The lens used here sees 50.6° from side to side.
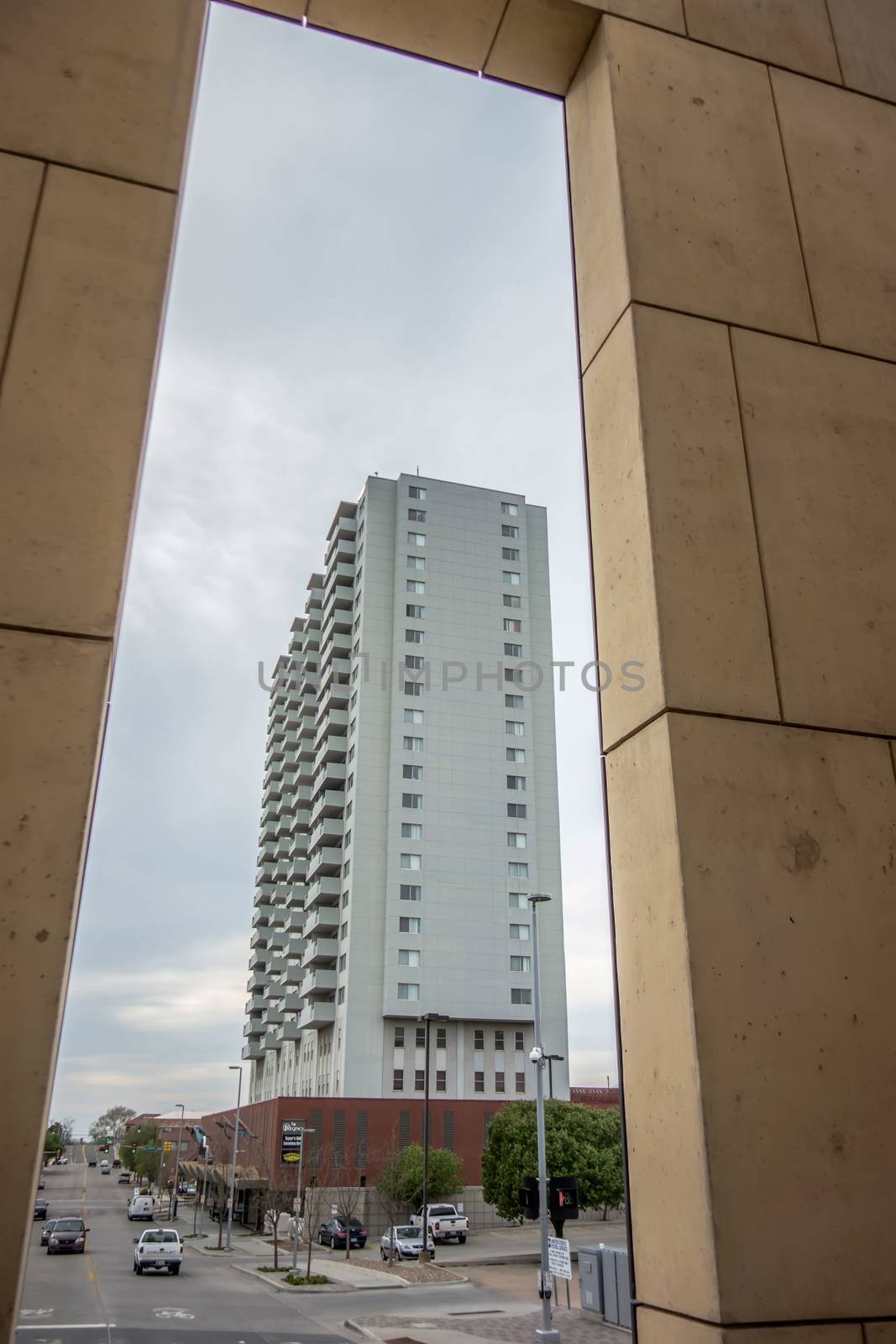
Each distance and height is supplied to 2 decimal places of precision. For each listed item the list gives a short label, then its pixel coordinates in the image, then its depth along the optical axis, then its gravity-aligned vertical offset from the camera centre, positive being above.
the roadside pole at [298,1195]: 33.92 -3.83
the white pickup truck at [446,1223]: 40.25 -5.02
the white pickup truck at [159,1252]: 28.44 -4.34
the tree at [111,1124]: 124.12 -3.57
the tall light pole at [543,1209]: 16.70 -1.93
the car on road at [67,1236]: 33.62 -4.63
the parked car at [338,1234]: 40.06 -5.43
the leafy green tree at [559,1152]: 33.44 -1.88
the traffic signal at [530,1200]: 15.34 -1.55
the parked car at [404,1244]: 34.51 -5.02
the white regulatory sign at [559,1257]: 19.25 -3.13
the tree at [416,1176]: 41.44 -3.29
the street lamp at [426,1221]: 33.50 -4.15
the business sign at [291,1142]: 42.16 -1.98
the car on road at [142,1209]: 53.94 -5.97
